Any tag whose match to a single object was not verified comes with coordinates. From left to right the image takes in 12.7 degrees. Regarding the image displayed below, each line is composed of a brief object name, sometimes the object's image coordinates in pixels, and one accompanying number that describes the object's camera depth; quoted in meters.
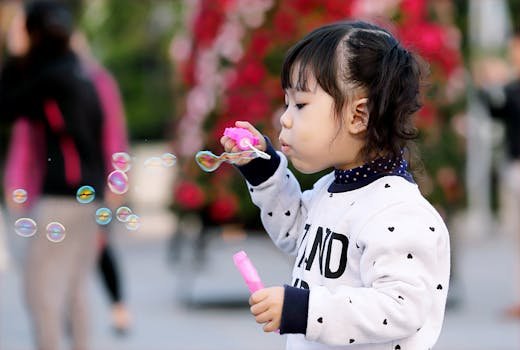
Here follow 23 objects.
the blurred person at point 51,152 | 10.22
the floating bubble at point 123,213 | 5.96
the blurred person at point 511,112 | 15.85
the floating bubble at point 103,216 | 6.23
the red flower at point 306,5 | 14.13
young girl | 4.80
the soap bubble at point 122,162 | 6.26
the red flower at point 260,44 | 14.59
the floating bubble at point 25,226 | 6.66
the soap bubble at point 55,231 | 6.54
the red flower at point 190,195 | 15.31
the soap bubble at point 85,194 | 6.29
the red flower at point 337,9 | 14.00
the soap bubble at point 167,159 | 5.73
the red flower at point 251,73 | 14.59
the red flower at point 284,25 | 14.27
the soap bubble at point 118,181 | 6.54
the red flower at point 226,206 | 15.18
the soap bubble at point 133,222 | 5.92
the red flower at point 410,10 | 14.62
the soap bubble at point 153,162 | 5.76
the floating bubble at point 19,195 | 6.97
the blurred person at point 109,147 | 10.95
